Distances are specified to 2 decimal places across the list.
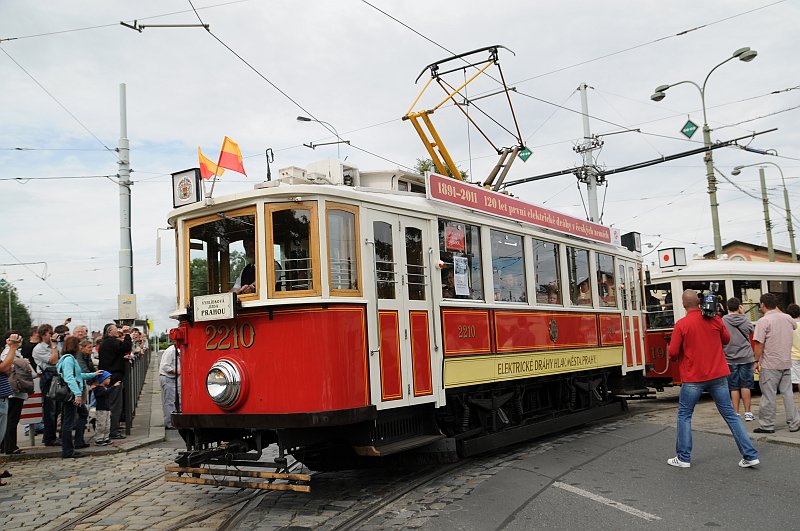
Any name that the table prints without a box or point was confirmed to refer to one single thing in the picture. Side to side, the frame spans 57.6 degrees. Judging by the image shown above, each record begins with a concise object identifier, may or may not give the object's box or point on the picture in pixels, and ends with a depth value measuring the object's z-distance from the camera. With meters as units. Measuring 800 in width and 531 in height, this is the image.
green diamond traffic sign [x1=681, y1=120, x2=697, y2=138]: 20.20
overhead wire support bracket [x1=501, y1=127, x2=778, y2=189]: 18.97
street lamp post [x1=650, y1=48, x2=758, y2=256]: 20.39
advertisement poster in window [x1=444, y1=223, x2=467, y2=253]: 8.18
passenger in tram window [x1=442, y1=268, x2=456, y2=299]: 8.02
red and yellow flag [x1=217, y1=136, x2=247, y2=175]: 7.17
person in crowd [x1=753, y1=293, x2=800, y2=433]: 9.30
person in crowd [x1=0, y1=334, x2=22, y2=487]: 8.35
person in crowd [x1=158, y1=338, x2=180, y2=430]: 12.19
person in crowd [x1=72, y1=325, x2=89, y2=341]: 10.71
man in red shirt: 7.30
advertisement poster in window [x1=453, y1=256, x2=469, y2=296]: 8.24
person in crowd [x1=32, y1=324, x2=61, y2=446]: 10.55
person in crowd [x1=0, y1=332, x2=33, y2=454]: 10.08
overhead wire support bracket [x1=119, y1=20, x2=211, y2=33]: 13.27
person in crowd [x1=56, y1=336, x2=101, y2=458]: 9.62
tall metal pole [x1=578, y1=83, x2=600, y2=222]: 22.94
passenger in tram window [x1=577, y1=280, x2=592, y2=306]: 11.02
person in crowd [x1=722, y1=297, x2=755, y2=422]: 10.52
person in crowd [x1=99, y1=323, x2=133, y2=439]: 11.08
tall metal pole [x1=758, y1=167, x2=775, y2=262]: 31.88
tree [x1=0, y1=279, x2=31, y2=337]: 86.75
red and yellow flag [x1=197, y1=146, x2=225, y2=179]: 7.18
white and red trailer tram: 14.80
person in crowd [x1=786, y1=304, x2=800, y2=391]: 9.93
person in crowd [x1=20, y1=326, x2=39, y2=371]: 11.15
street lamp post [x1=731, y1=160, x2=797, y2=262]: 36.38
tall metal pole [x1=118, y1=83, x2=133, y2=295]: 15.45
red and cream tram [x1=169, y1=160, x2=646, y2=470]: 6.51
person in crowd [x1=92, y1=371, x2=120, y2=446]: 10.59
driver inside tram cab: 6.82
